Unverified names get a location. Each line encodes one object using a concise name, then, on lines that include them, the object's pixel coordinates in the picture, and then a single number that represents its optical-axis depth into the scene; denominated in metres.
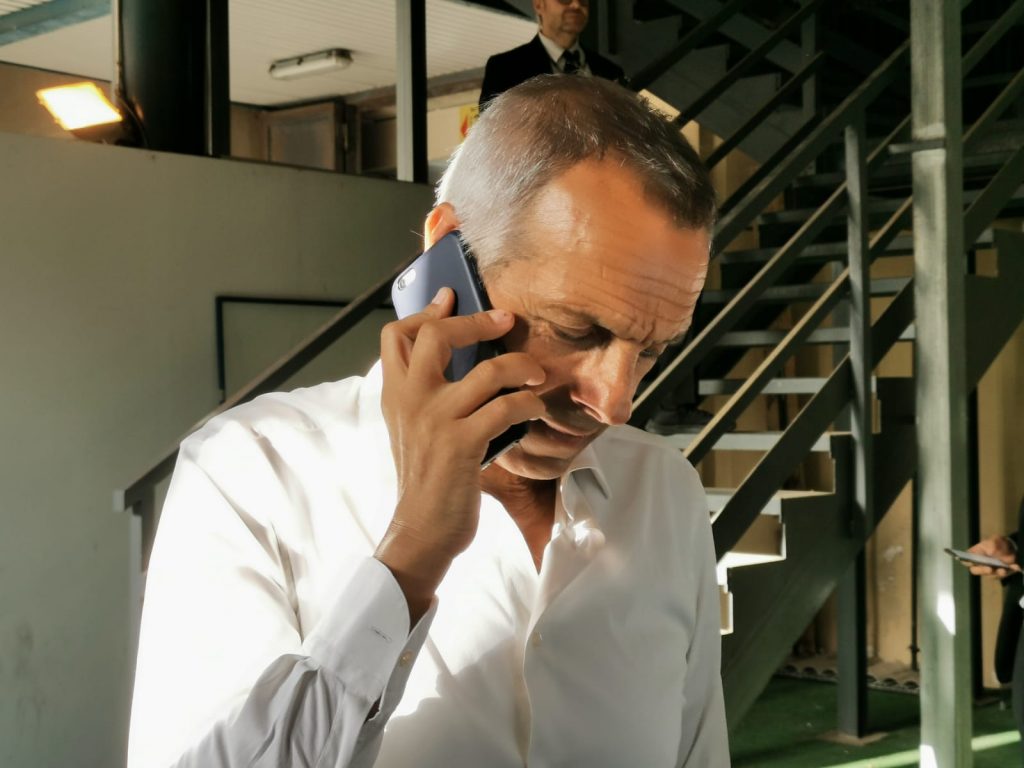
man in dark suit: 4.36
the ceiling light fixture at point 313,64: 8.45
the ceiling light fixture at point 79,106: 4.44
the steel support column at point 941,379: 3.58
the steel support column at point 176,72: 4.82
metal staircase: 3.41
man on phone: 0.96
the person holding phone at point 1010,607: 3.53
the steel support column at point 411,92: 5.77
